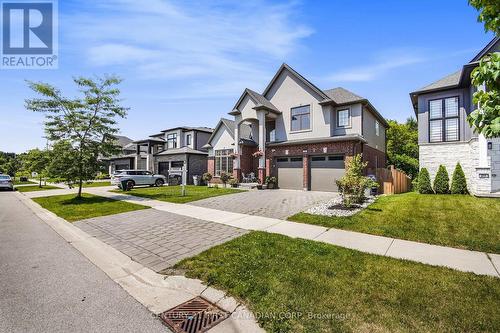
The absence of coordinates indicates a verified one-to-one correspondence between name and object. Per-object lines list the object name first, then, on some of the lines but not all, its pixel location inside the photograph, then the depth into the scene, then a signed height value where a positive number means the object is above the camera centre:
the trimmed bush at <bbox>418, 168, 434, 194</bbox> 15.20 -0.98
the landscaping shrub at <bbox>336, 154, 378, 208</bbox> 10.79 -0.81
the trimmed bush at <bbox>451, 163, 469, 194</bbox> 14.04 -0.90
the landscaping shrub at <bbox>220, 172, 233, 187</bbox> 22.44 -0.92
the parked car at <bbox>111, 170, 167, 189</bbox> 22.39 -1.08
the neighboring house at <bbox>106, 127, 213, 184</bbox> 28.55 +1.85
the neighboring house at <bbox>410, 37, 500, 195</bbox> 12.44 +2.03
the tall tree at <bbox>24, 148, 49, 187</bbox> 15.27 +0.35
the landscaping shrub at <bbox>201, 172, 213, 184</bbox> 25.13 -1.03
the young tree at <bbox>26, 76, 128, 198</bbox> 15.27 +2.91
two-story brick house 18.53 +2.96
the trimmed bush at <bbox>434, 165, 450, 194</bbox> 14.70 -0.93
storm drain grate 3.20 -2.13
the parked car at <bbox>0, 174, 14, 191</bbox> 24.50 -1.50
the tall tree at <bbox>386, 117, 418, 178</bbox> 35.07 +3.83
